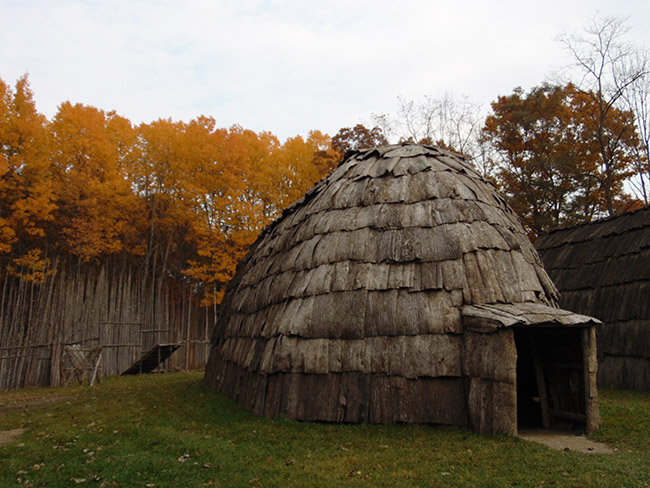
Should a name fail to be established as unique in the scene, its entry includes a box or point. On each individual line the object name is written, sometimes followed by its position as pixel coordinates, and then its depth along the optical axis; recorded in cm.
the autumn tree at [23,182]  1858
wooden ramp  2091
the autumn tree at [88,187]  2044
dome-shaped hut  767
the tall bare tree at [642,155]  2492
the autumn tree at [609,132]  2464
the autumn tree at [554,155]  2697
